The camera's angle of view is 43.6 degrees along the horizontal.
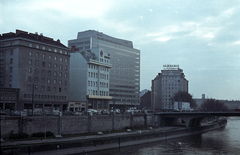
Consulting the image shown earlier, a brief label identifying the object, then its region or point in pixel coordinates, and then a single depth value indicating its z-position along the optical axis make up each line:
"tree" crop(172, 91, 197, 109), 182.20
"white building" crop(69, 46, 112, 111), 116.31
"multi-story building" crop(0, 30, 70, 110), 88.50
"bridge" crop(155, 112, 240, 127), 92.06
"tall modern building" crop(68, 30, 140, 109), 157.50
